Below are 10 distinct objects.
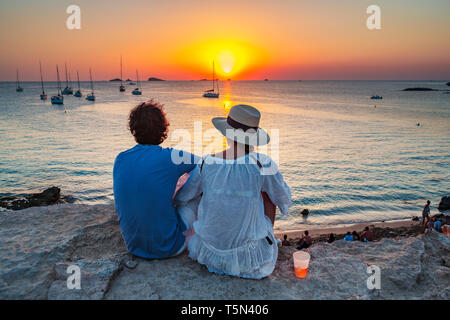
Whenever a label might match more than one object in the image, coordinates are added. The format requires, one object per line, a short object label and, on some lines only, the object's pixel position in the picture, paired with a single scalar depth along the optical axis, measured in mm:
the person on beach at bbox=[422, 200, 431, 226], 11416
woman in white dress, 2537
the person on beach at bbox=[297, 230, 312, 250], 8889
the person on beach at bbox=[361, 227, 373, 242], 9076
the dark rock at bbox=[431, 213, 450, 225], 11952
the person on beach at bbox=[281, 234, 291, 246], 9225
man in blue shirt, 2674
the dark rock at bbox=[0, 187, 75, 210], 12076
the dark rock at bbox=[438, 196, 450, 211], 13953
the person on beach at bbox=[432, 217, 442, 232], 10008
